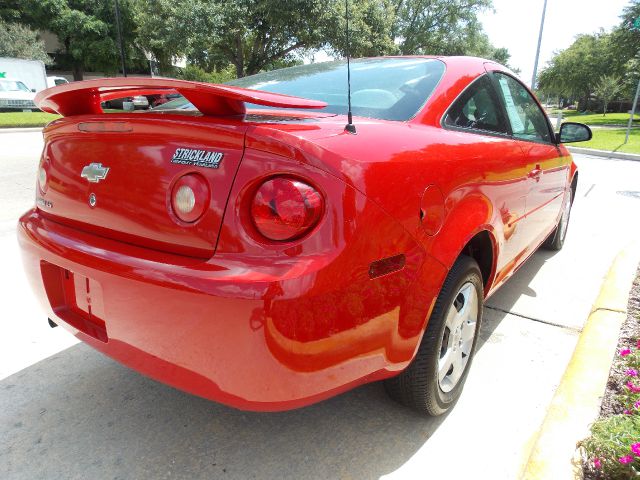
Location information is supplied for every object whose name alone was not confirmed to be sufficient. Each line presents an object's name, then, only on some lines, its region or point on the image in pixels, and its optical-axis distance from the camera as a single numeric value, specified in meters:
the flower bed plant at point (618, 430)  1.70
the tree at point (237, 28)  22.56
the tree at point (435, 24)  33.34
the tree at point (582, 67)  47.69
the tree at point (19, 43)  32.72
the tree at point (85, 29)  38.00
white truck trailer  25.17
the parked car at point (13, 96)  25.00
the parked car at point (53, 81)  29.90
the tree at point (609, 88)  40.97
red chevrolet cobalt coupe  1.42
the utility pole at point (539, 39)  18.56
